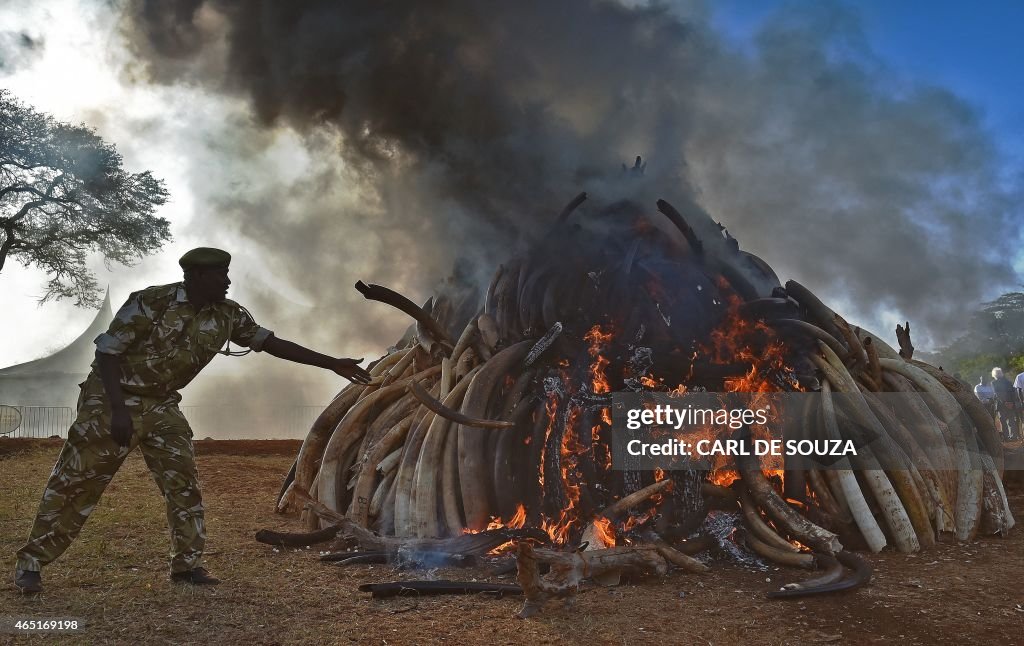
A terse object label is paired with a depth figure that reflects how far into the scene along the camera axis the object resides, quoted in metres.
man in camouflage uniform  4.51
